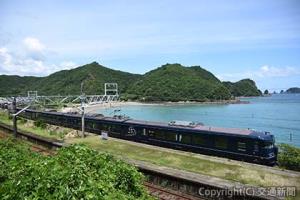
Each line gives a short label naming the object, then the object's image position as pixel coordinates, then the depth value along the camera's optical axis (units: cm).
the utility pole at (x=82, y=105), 3569
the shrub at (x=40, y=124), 4828
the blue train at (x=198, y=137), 2231
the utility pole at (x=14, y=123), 3566
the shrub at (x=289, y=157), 2105
